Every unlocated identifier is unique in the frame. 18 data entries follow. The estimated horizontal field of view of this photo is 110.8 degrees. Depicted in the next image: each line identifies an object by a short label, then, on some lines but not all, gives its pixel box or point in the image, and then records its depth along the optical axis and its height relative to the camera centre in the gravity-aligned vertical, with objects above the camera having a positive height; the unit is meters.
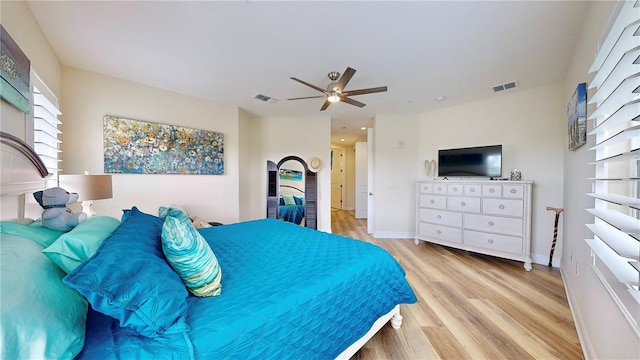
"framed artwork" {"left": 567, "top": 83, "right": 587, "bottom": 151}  1.73 +0.51
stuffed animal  1.18 -0.18
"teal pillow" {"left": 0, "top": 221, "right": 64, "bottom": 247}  0.94 -0.25
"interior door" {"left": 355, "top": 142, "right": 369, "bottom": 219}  6.48 +0.09
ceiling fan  2.29 +0.99
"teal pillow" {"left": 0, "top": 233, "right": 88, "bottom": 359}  0.56 -0.38
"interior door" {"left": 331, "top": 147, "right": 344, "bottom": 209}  7.35 +0.07
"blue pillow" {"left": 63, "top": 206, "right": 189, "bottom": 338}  0.70 -0.39
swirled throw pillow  1.04 -0.39
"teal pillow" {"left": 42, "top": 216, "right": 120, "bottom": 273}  0.83 -0.28
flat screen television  3.27 +0.27
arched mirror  4.48 -0.29
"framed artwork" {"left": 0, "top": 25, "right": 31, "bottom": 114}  1.24 +0.64
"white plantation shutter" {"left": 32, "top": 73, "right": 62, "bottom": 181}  1.79 +0.47
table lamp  1.78 -0.07
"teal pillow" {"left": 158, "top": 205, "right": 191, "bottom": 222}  1.59 -0.26
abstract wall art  2.75 +0.41
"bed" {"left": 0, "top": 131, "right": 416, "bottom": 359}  0.66 -0.56
